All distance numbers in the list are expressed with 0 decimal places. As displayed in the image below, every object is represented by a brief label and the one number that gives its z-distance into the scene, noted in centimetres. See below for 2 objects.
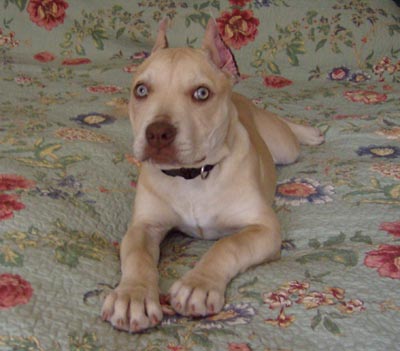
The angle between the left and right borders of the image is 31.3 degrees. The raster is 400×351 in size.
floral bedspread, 114
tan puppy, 129
